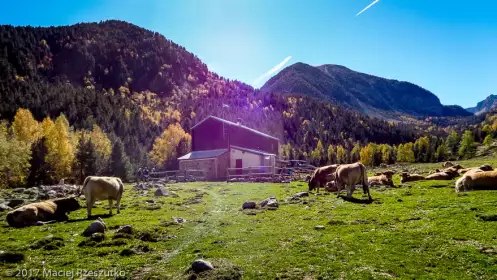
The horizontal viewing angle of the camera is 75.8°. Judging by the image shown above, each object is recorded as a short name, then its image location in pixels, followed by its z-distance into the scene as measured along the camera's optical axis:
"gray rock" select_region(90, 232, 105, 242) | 12.81
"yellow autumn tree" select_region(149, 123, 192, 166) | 105.62
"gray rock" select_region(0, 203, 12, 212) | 20.43
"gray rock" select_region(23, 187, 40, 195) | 30.03
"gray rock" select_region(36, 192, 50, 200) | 25.21
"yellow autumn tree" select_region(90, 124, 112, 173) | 81.70
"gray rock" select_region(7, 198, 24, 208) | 21.82
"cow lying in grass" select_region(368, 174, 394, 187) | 29.35
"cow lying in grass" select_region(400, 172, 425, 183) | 30.83
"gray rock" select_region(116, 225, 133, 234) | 13.83
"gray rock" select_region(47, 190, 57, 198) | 27.65
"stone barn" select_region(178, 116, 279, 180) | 65.88
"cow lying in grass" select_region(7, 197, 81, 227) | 16.25
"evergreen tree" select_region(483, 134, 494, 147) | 150.80
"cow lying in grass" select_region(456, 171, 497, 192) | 18.36
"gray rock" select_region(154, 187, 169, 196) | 30.64
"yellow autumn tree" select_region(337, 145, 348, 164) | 170.00
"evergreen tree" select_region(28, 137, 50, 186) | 56.28
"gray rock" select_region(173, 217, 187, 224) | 17.20
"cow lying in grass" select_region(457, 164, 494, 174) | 25.43
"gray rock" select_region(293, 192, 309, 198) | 24.64
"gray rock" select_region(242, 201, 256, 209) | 21.06
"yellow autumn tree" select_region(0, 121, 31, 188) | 49.53
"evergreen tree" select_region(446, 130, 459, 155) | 149.38
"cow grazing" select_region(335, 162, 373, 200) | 21.41
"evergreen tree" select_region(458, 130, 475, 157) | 130.38
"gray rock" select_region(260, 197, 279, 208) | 20.78
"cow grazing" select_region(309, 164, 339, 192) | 30.30
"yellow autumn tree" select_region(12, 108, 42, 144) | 72.32
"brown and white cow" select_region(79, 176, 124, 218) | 18.67
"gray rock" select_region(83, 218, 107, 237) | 13.87
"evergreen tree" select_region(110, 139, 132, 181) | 62.72
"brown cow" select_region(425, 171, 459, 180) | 28.77
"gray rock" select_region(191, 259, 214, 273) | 9.32
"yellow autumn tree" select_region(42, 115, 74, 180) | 59.02
